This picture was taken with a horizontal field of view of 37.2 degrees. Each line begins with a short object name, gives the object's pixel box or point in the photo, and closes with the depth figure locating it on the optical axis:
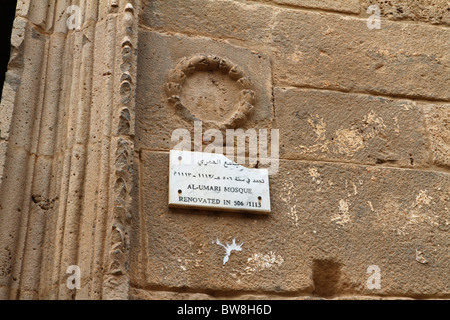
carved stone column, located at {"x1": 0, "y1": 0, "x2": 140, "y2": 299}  2.39
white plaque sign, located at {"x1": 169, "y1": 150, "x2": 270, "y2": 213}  2.63
